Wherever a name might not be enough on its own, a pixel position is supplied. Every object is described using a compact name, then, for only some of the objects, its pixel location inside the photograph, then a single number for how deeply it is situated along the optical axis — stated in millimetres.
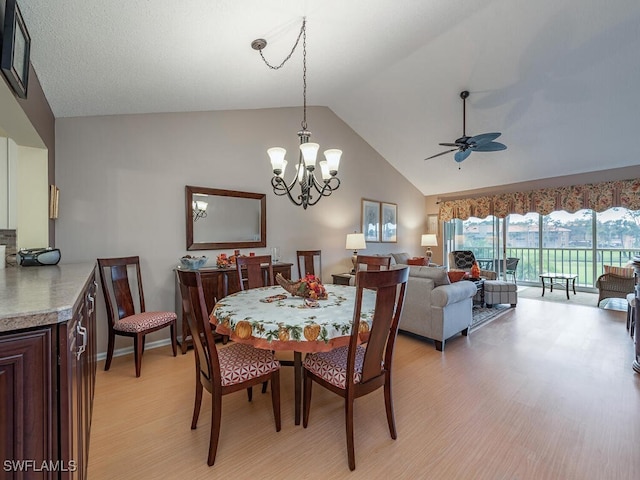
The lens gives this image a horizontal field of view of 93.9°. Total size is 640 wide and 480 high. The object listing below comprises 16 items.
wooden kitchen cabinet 850
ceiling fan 3668
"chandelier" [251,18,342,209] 2369
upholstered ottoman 4938
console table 3213
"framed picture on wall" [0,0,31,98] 1348
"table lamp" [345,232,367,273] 5160
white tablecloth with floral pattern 1618
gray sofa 3203
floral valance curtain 5203
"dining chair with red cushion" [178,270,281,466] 1629
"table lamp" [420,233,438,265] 6980
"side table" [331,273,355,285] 4957
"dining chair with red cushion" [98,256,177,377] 2695
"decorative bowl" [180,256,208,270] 3309
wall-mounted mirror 3605
